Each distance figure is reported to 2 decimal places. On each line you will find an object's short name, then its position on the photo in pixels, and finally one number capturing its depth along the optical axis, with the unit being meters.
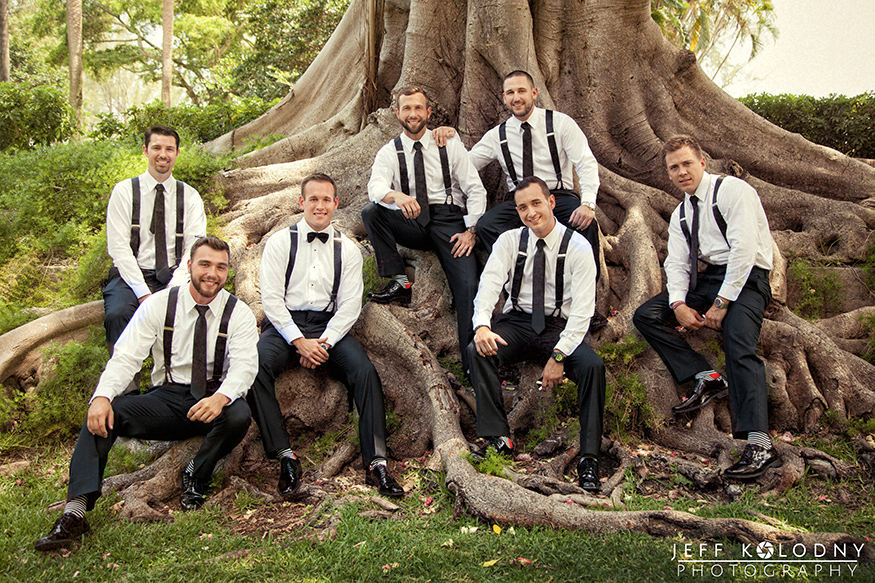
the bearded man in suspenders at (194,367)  4.32
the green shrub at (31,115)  11.27
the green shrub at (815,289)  6.13
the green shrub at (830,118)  10.88
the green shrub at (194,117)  11.84
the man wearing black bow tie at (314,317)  4.72
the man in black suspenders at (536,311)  4.71
